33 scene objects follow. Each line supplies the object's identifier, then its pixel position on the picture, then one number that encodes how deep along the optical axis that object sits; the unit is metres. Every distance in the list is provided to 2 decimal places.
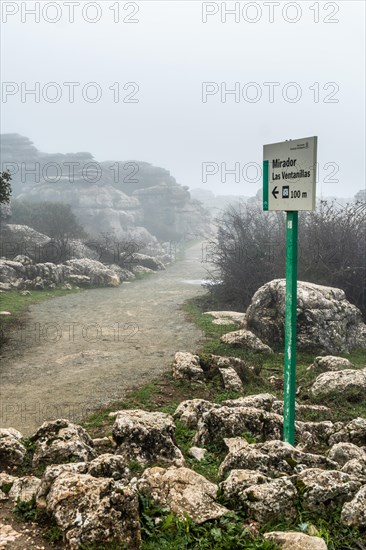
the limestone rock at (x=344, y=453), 6.20
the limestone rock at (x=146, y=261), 36.59
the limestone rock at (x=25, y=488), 4.57
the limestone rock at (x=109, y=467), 4.65
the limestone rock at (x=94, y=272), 27.55
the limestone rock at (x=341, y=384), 9.55
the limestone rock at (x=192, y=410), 7.69
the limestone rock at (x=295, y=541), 3.77
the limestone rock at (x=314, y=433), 6.99
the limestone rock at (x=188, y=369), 10.55
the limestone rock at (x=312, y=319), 14.12
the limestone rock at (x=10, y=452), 5.61
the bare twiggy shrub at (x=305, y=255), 18.94
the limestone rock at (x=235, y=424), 6.79
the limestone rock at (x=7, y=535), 3.80
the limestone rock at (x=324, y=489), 4.56
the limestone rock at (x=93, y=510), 3.81
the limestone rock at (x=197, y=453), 6.31
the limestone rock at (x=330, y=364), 11.72
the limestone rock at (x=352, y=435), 6.97
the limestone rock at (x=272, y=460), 5.30
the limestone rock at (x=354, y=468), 5.50
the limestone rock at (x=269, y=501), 4.33
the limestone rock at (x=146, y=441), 5.93
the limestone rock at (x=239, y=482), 4.58
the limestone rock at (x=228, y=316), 17.75
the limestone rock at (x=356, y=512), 4.33
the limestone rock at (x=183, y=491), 4.30
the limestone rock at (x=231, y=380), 10.02
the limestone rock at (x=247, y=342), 13.55
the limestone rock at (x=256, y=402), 8.11
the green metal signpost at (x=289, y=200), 6.07
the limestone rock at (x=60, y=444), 5.50
